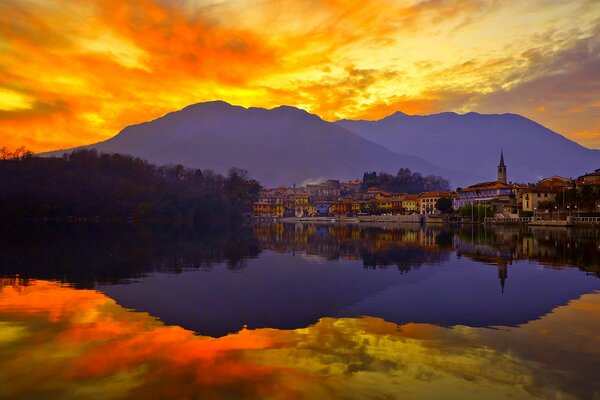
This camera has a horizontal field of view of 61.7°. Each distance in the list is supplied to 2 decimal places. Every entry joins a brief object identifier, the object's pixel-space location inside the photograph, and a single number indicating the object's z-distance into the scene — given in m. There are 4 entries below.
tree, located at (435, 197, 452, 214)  111.38
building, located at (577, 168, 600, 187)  87.11
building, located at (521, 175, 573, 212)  90.75
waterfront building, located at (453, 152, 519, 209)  107.62
